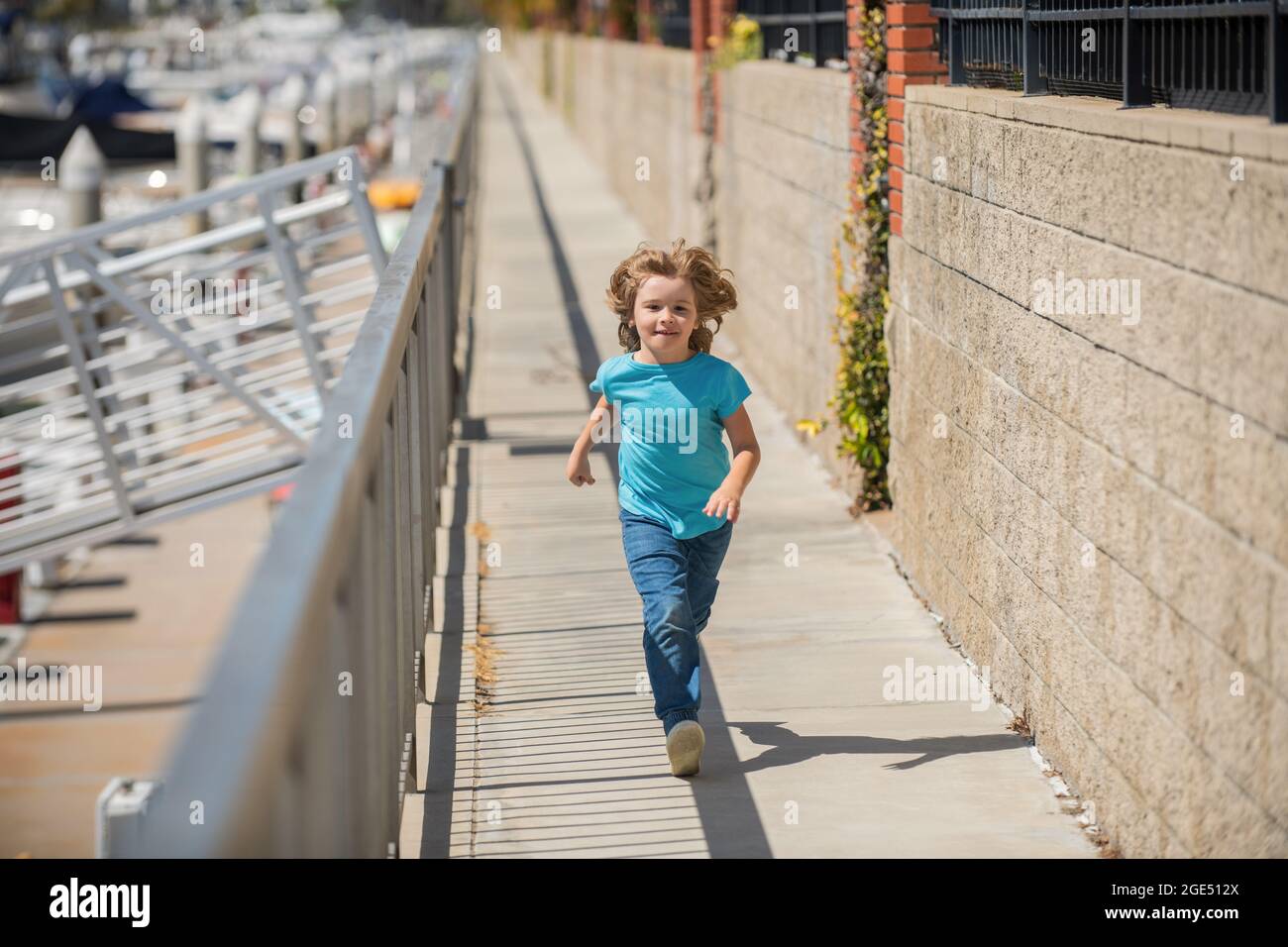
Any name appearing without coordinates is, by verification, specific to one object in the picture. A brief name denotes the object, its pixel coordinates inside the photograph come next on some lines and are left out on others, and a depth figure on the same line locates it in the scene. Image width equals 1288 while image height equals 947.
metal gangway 9.42
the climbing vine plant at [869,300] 7.74
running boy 4.71
